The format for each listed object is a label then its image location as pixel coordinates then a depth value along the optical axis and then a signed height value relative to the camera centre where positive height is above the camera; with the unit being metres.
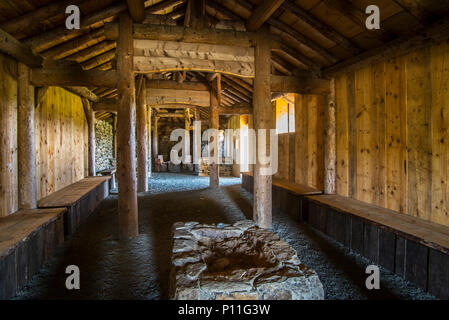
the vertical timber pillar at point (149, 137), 11.09 +0.76
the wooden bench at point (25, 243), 2.41 -1.07
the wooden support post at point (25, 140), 3.82 +0.23
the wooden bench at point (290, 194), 5.19 -1.00
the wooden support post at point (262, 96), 4.19 +0.99
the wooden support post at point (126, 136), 3.80 +0.29
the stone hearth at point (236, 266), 1.86 -1.04
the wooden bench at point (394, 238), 2.48 -1.13
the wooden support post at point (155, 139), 14.53 +0.88
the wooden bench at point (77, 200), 4.18 -0.89
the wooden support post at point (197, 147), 15.97 +0.37
